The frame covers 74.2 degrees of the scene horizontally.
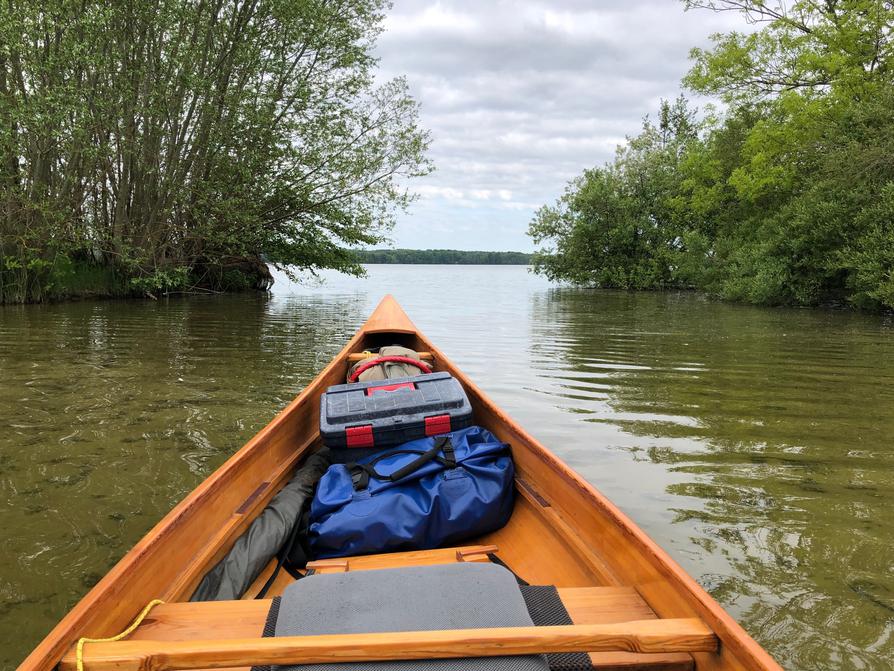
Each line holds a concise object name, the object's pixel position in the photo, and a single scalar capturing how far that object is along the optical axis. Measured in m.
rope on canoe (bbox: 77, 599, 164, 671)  1.36
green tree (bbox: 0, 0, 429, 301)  10.52
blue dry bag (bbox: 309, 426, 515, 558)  2.52
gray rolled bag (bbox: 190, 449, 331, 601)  2.11
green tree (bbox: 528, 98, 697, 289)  26.54
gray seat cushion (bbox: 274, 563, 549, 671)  1.58
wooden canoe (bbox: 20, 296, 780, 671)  1.35
